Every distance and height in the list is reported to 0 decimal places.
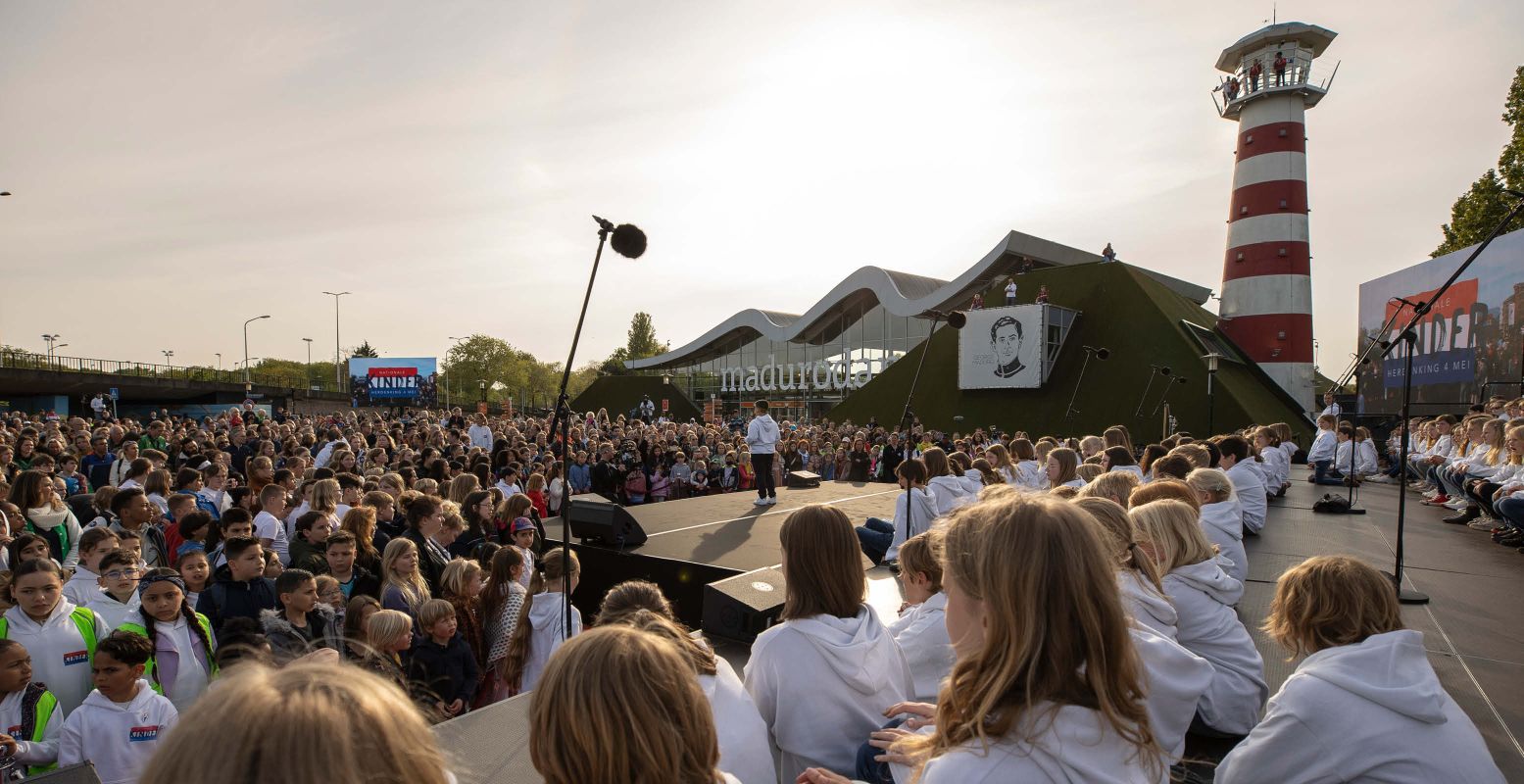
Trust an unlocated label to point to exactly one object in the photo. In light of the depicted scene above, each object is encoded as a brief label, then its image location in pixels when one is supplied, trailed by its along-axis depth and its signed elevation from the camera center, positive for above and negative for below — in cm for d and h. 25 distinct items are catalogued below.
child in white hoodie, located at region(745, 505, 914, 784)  240 -90
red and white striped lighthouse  2167 +561
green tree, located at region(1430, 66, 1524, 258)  1686 +454
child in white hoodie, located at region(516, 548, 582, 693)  418 -134
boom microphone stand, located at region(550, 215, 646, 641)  402 +82
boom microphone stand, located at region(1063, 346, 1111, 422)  2325 +95
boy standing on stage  997 -84
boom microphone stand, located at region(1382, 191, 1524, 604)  443 -1
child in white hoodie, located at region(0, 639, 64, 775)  300 -134
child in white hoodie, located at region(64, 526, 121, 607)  418 -97
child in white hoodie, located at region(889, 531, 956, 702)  297 -105
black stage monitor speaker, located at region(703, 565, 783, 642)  383 -115
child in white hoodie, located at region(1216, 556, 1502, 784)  197 -90
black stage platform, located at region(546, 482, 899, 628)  656 -155
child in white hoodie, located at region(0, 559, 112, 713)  341 -110
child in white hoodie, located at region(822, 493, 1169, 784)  130 -53
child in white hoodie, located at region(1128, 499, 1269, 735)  307 -99
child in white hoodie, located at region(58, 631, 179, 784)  291 -132
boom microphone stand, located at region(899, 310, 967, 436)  602 +58
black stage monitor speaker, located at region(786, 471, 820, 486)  1202 -149
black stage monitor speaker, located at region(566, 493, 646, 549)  711 -130
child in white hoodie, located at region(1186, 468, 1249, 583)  453 -83
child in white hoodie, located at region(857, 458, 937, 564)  581 -101
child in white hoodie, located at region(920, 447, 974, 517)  642 -83
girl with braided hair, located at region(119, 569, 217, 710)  350 -119
